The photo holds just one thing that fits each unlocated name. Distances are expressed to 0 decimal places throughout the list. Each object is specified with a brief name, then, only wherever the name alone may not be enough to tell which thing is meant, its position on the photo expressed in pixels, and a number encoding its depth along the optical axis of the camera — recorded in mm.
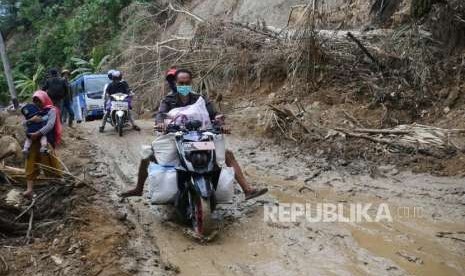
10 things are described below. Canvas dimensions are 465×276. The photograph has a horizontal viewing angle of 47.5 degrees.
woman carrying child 7242
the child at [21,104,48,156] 7324
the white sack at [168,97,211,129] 6453
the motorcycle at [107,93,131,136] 13289
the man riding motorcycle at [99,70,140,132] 13812
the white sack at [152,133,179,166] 6402
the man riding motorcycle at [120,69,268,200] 6652
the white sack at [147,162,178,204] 6234
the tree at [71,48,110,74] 28828
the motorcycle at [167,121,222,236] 5941
